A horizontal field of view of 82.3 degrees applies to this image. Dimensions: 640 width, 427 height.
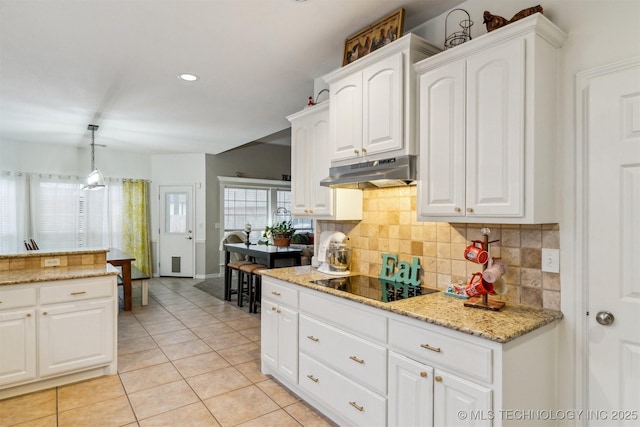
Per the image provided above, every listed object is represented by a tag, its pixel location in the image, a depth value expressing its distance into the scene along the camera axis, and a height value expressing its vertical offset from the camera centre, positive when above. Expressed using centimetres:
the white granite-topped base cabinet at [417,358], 155 -74
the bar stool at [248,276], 492 -92
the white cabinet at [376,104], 218 +69
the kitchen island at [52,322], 265 -85
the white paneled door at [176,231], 747 -41
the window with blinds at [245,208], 778 +6
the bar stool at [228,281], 548 -106
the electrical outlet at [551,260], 184 -26
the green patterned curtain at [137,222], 715 -22
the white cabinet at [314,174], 288 +30
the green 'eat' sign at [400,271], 247 -43
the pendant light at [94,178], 508 +46
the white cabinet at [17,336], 262 -91
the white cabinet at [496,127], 169 +42
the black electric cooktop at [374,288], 218 -51
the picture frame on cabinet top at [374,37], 227 +115
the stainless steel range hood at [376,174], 216 +23
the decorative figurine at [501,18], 179 +97
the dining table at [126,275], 489 -86
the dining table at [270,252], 448 -54
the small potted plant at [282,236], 489 -34
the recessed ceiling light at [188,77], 334 +124
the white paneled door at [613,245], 163 -16
